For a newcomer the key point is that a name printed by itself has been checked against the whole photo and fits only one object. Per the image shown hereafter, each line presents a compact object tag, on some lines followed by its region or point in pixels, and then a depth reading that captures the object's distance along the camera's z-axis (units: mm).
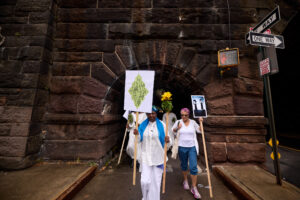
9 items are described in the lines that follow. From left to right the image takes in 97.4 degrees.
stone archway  3301
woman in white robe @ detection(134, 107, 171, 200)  2185
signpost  2541
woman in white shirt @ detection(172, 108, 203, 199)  2664
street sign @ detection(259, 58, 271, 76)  2581
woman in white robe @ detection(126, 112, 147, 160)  3828
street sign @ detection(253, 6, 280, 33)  2398
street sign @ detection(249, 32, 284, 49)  2590
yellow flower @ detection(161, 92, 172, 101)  2542
